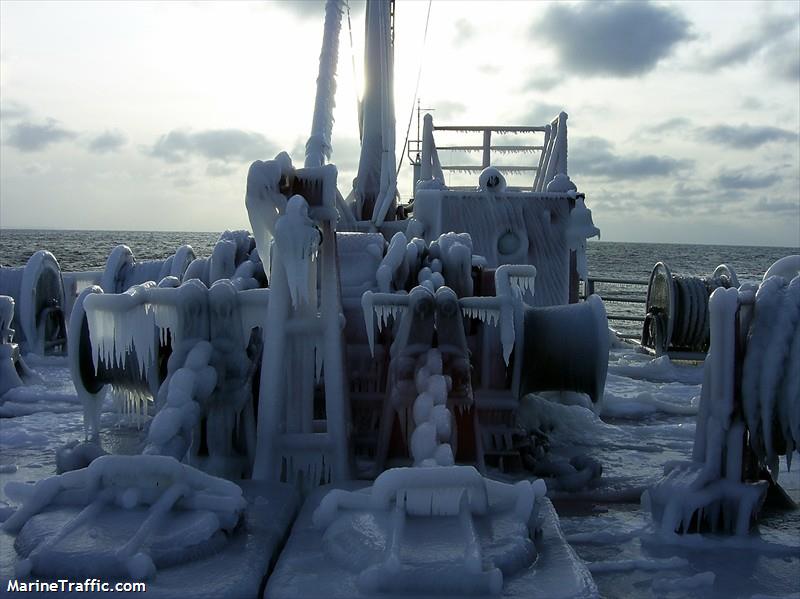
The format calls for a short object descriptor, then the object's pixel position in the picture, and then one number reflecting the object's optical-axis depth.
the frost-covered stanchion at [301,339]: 5.00
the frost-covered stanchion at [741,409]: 4.83
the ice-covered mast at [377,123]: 12.18
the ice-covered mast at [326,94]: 6.51
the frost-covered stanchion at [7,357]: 9.40
